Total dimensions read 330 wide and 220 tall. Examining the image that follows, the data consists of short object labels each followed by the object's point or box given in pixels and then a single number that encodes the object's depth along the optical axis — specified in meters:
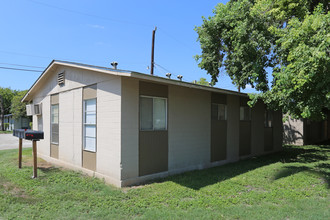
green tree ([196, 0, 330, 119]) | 5.61
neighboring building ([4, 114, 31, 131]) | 35.53
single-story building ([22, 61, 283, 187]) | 6.24
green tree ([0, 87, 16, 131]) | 40.96
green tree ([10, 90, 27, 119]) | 32.78
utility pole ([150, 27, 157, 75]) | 15.18
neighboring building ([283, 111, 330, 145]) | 17.23
